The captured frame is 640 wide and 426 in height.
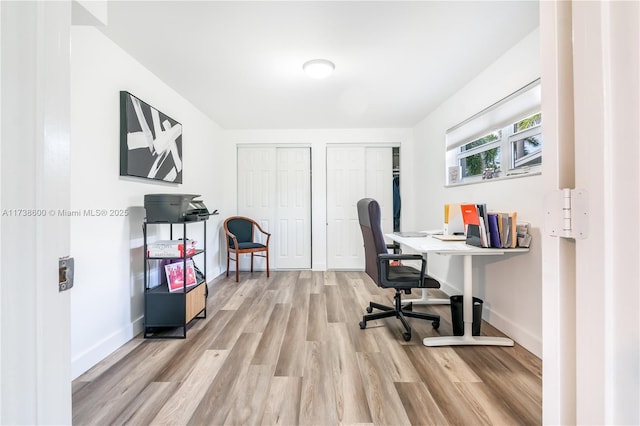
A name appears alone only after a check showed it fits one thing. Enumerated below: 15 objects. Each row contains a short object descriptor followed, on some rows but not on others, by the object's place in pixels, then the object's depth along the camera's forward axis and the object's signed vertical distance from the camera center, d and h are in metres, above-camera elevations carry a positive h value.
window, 2.13 +0.68
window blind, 2.13 +0.91
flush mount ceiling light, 2.44 +1.31
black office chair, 2.30 -0.52
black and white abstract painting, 2.24 +0.67
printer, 2.31 +0.06
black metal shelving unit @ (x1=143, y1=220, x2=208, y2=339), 2.33 -0.79
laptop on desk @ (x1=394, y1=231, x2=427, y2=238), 2.82 -0.22
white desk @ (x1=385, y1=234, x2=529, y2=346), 2.15 -0.85
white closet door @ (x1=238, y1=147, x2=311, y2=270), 4.76 +0.33
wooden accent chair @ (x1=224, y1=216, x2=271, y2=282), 4.18 -0.31
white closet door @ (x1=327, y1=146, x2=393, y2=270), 4.74 +0.38
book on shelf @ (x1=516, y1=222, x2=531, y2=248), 2.10 -0.16
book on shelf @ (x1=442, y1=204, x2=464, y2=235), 2.72 -0.07
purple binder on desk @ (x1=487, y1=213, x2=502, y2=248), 2.12 -0.14
